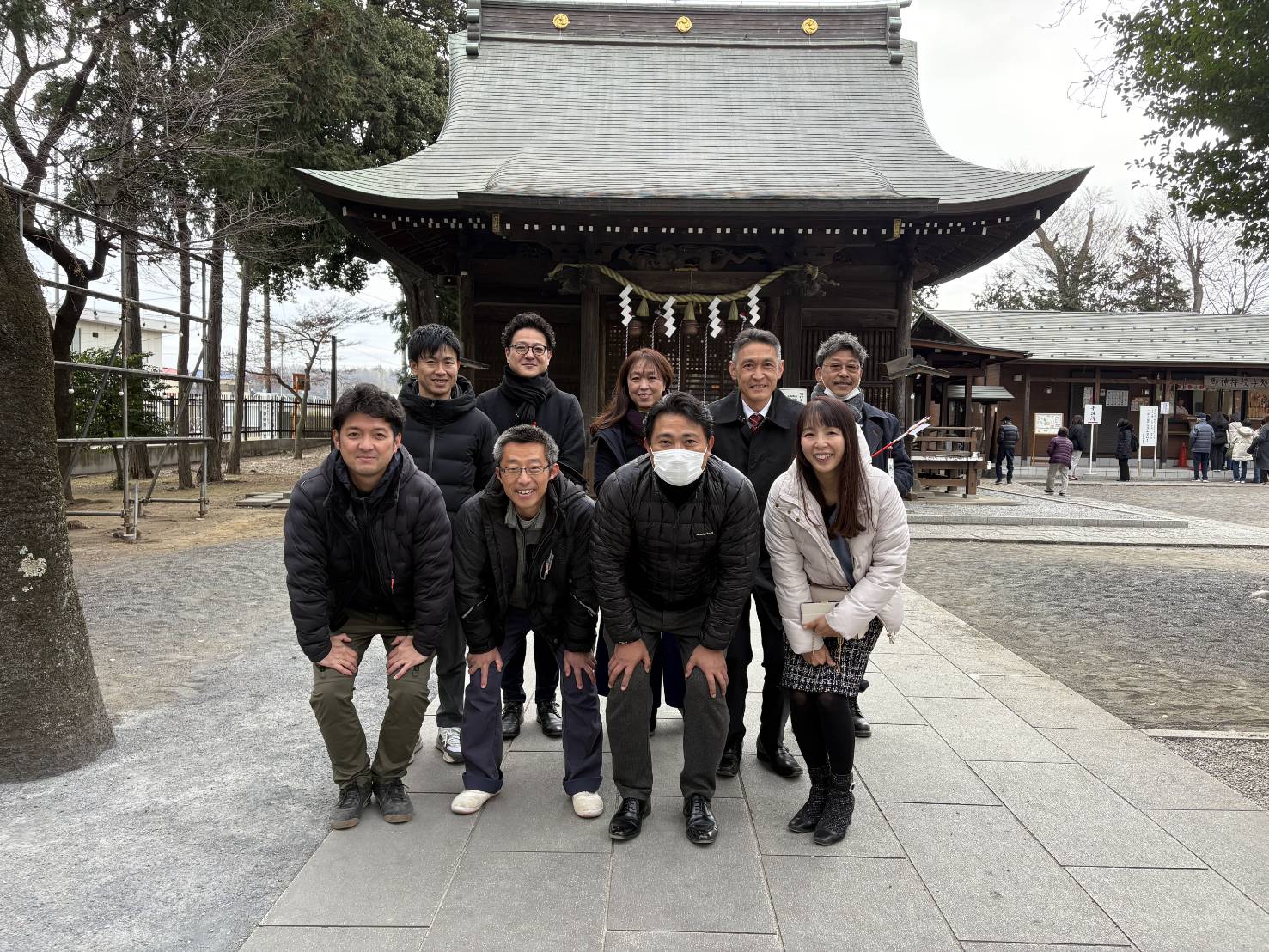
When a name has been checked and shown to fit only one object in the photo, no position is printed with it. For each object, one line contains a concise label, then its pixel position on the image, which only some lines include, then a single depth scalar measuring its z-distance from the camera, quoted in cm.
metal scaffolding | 672
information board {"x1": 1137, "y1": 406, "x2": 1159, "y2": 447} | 1917
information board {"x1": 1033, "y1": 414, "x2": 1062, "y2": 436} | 2223
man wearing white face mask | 260
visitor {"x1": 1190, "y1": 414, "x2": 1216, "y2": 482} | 1998
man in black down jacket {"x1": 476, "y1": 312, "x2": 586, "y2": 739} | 342
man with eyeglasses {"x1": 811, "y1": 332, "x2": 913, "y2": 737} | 331
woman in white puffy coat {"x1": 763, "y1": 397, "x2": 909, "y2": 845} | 251
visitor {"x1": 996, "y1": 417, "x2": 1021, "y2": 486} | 1778
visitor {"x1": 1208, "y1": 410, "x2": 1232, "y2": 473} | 2156
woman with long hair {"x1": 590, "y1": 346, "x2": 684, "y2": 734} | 330
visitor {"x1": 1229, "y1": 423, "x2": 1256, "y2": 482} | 2003
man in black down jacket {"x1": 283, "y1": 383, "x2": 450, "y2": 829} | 260
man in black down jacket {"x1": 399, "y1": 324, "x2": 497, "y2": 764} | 316
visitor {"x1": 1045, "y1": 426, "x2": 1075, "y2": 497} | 1560
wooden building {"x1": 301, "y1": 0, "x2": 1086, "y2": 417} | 978
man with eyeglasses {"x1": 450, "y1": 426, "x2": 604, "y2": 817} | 274
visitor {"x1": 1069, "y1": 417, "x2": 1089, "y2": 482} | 2008
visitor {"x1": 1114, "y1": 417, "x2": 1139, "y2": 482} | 1947
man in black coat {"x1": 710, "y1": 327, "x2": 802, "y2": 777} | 298
